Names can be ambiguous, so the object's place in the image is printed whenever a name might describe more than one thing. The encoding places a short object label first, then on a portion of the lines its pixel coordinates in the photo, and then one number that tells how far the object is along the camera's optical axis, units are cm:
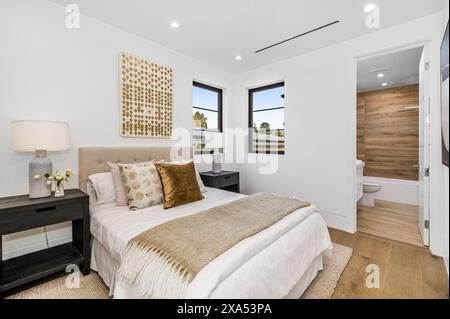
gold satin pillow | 204
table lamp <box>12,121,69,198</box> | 172
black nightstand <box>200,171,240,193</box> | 324
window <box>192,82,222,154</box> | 355
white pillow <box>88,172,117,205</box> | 212
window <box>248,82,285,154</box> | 366
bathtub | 404
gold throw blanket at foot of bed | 106
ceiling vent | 241
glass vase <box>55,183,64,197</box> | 188
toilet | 393
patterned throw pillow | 198
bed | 104
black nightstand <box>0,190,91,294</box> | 158
